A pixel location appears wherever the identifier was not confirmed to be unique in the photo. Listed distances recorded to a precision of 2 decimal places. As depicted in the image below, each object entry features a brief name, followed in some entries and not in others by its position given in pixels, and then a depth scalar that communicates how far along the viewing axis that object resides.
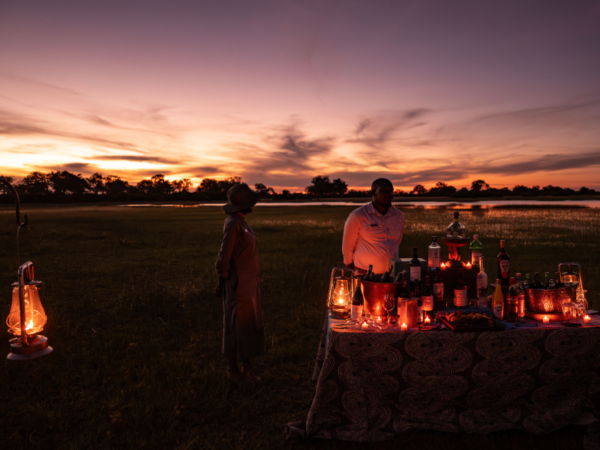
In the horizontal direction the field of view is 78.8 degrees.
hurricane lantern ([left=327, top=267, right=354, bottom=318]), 4.36
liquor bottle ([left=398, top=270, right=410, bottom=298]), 3.95
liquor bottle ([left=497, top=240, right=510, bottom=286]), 4.43
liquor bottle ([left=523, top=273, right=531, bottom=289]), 4.14
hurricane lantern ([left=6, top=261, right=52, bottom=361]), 3.13
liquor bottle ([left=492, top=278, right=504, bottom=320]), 4.17
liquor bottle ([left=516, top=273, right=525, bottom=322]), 4.08
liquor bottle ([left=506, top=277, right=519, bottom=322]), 4.03
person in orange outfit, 4.84
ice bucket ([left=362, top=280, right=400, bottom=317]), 4.00
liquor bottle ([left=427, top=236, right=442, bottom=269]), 4.42
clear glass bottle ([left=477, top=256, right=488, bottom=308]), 4.69
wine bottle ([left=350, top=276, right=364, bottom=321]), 4.13
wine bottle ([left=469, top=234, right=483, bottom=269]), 4.65
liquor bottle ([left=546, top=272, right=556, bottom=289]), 4.08
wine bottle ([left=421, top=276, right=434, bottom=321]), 3.99
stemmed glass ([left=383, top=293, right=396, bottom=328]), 4.01
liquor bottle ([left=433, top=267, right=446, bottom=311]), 4.35
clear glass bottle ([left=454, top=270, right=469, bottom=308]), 4.37
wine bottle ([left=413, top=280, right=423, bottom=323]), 4.01
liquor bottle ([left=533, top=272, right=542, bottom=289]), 4.11
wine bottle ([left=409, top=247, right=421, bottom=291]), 4.17
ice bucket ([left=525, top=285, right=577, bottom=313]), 3.98
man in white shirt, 5.95
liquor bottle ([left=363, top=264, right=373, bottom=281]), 4.20
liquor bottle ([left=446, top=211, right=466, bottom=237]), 4.75
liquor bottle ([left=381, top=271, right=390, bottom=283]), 4.17
